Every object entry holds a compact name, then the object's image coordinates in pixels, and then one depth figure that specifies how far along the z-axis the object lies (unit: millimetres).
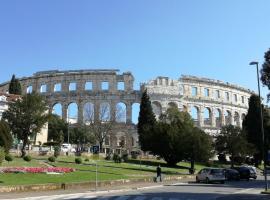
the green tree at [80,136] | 59511
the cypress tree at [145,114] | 50416
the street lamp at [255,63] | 18890
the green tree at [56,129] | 60349
